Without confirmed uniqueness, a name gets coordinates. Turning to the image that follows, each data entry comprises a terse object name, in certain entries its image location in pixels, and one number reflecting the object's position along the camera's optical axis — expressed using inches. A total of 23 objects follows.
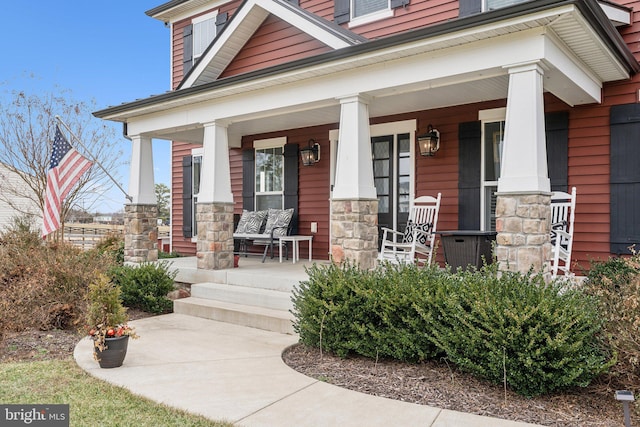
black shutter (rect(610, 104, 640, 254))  206.2
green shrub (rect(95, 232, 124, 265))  331.2
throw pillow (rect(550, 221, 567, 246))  201.4
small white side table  290.4
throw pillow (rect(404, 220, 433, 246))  251.9
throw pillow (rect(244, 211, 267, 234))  328.2
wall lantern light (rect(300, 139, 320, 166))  314.7
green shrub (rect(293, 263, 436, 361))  146.5
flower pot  145.9
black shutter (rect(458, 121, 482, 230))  250.5
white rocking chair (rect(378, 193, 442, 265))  242.4
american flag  269.3
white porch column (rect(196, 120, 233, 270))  263.9
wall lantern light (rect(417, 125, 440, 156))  262.5
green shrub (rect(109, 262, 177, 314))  244.5
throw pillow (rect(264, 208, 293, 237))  311.9
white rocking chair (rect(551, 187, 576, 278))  198.2
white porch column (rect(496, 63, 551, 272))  160.6
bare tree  506.9
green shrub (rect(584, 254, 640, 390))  118.3
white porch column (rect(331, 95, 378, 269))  206.1
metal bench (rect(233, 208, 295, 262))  307.0
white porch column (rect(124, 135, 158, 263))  307.6
